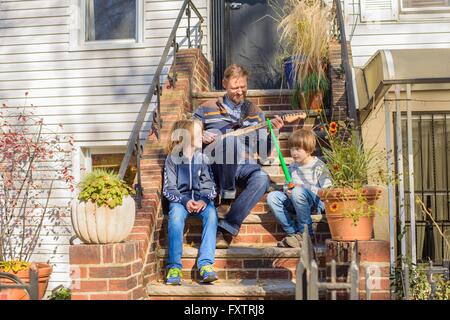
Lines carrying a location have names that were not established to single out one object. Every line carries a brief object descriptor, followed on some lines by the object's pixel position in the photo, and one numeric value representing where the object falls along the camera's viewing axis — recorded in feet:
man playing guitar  16.48
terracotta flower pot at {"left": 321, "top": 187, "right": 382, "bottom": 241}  13.55
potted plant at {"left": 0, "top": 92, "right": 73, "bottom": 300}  24.86
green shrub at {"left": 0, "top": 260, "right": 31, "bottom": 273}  19.03
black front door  26.22
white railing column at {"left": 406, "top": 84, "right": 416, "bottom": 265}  15.11
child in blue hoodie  15.29
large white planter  13.53
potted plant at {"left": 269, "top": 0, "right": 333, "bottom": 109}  21.01
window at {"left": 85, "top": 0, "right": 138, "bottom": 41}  26.63
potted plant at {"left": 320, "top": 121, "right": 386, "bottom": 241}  13.56
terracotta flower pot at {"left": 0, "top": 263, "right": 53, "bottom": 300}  17.43
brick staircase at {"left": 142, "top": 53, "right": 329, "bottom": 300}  14.76
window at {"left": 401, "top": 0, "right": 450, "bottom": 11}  24.68
